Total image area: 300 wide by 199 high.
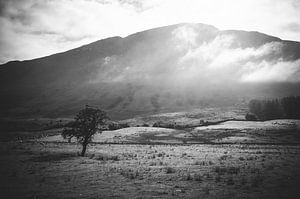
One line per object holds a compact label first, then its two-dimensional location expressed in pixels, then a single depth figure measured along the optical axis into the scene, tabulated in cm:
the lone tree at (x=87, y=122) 5053
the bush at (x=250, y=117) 14644
